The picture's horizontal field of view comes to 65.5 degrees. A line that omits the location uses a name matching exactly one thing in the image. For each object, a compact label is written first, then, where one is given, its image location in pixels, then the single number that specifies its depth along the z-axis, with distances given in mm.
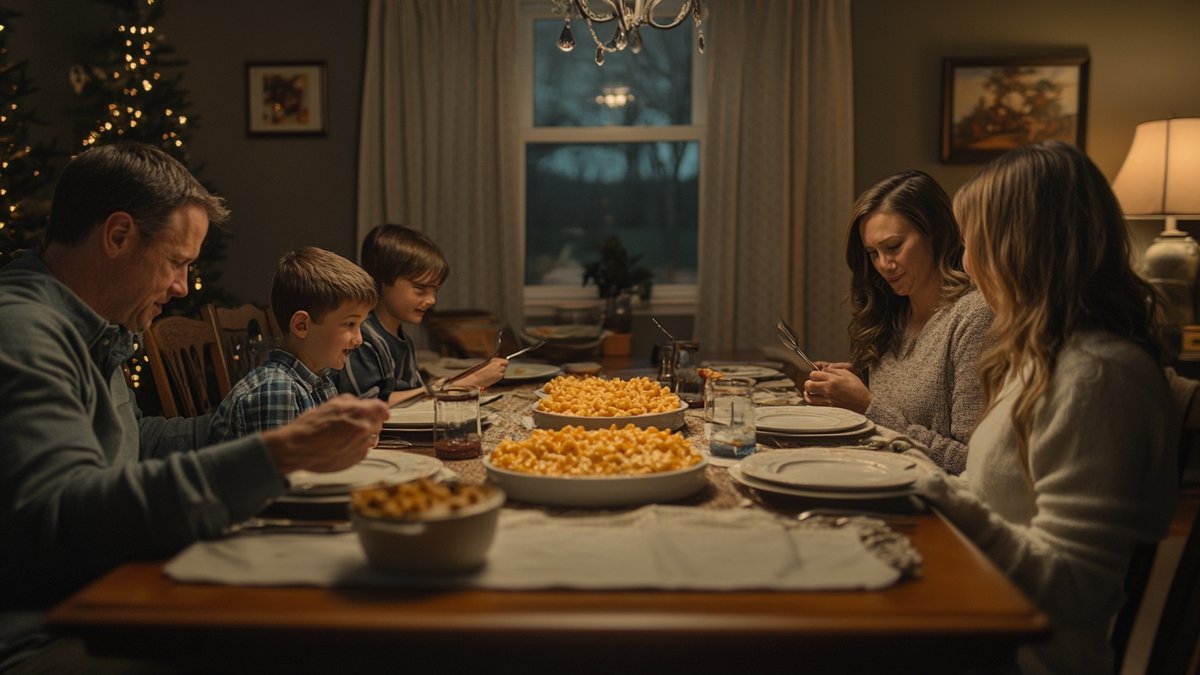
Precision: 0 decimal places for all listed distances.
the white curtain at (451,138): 4543
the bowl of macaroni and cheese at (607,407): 1660
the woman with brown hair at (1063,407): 1117
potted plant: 3951
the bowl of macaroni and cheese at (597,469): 1172
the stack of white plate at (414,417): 1785
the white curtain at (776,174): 4430
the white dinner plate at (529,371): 2566
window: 4738
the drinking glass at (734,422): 1512
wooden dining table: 802
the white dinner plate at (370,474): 1186
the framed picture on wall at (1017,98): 4434
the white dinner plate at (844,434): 1708
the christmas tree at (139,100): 3938
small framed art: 4684
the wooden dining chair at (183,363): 2266
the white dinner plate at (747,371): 2675
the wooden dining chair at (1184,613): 1081
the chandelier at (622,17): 2490
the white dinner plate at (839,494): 1178
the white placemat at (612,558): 906
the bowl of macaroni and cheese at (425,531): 900
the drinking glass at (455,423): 1526
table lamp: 3941
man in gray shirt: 996
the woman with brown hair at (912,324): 1934
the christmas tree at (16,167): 3125
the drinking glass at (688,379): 2137
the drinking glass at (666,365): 2339
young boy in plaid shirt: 1878
